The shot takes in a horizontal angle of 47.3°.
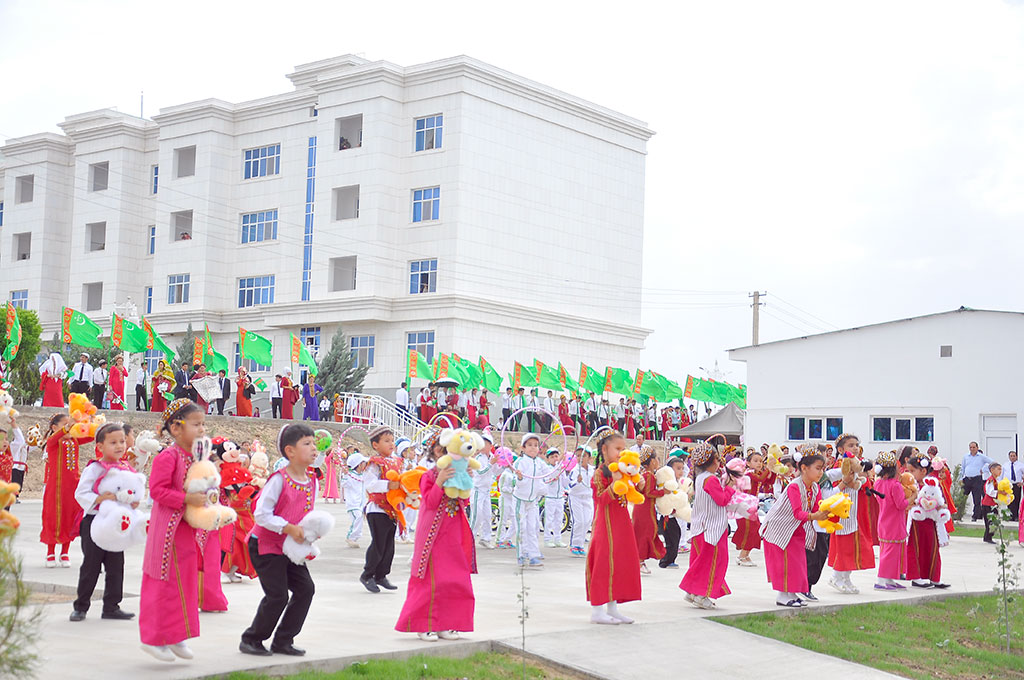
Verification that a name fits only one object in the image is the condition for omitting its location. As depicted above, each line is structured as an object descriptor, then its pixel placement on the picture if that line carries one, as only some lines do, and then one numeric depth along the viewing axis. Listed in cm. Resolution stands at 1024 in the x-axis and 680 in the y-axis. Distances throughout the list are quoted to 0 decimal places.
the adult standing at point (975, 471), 2556
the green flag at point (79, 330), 3375
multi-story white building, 5059
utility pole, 5043
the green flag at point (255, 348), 4091
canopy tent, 4140
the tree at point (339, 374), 4591
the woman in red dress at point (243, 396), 3522
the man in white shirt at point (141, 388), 3359
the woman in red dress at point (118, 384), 3195
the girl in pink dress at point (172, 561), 777
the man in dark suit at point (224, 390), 3428
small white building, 3186
